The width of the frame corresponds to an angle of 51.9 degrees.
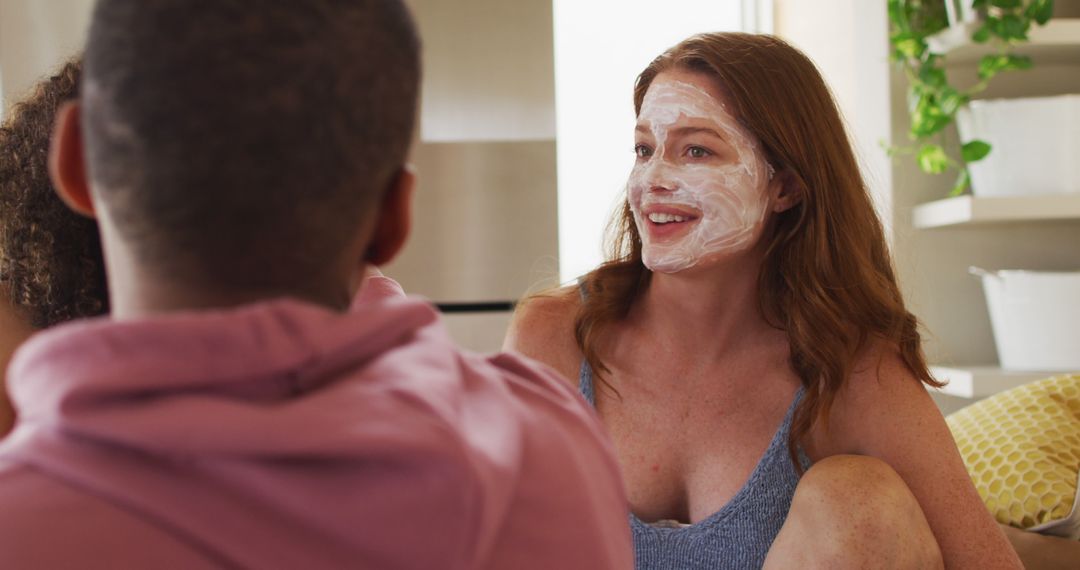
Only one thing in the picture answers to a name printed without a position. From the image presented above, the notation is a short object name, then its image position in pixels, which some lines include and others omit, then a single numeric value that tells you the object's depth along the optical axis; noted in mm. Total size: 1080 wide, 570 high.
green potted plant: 1898
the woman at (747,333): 1243
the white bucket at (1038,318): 1840
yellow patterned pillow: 1404
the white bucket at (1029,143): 1860
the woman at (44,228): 987
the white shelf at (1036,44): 1924
